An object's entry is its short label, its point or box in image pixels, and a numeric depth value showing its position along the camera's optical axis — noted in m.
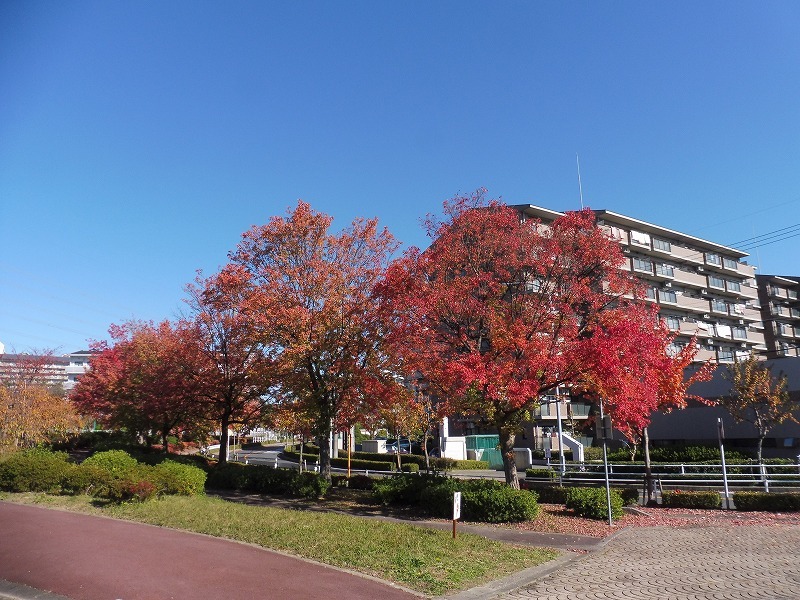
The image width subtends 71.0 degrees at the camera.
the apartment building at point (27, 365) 44.73
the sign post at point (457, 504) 11.24
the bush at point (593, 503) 15.20
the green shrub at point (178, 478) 16.92
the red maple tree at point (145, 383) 25.27
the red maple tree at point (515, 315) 14.45
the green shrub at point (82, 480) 17.15
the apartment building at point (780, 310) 71.75
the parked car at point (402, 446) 49.66
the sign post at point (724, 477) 17.20
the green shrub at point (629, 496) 17.38
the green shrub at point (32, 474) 17.75
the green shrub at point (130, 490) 15.77
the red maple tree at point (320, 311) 18.23
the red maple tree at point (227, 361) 19.94
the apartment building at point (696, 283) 55.12
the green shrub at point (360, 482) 22.89
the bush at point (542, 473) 23.55
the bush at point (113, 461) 18.23
